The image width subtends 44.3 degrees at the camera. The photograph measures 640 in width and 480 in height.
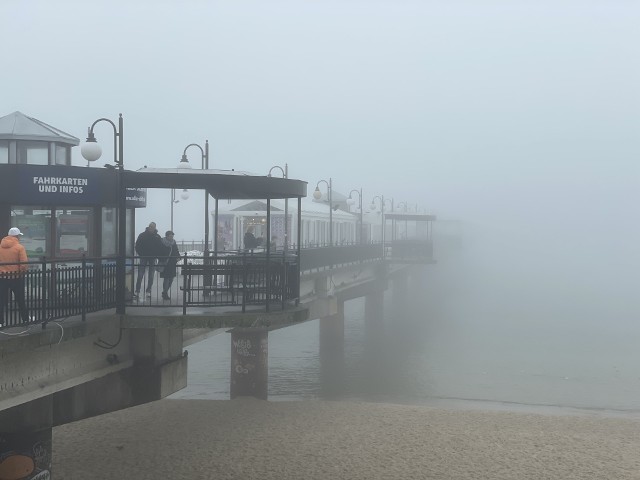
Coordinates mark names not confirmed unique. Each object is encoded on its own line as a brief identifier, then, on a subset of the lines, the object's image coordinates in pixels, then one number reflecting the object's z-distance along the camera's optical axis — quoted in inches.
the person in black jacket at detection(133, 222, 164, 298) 547.8
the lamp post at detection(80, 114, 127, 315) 479.8
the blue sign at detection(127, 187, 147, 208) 611.5
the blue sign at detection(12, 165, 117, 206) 494.9
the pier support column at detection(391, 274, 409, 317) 2364.7
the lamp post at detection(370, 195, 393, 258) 1775.3
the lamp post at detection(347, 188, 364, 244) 1695.9
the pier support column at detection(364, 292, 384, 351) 1809.8
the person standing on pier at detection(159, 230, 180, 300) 514.5
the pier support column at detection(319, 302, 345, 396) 1284.4
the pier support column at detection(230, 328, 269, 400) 937.5
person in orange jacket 385.1
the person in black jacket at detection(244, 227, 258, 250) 720.1
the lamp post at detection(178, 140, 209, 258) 629.9
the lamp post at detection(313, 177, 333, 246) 1327.5
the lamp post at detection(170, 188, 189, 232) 955.4
